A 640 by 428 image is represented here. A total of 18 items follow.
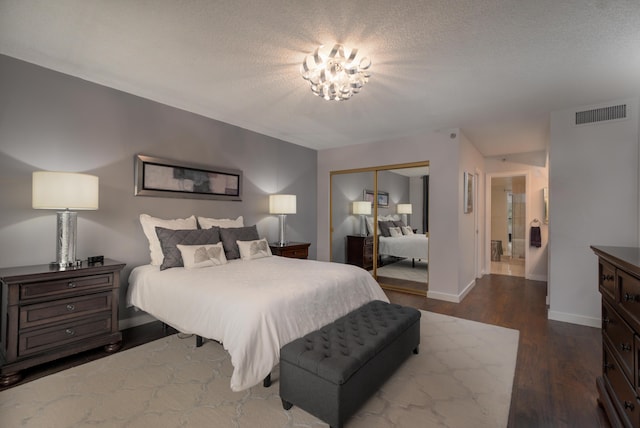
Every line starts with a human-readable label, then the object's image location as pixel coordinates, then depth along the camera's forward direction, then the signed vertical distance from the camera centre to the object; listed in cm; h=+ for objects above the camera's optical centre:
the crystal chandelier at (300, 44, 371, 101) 216 +117
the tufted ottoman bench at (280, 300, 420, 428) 157 -92
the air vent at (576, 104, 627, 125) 307 +118
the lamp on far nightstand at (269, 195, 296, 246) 444 +18
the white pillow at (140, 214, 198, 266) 301 -17
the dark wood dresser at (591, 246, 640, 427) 129 -62
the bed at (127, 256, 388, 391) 181 -69
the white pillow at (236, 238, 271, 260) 343 -44
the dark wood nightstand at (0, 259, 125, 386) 202 -80
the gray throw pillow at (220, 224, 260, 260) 339 -29
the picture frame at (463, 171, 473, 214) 437 +40
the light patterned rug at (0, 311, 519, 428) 168 -124
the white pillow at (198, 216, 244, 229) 355 -10
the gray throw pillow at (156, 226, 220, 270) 286 -28
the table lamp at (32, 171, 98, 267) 226 +13
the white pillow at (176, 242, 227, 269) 285 -44
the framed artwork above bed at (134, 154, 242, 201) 316 +44
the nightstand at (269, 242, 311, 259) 427 -55
